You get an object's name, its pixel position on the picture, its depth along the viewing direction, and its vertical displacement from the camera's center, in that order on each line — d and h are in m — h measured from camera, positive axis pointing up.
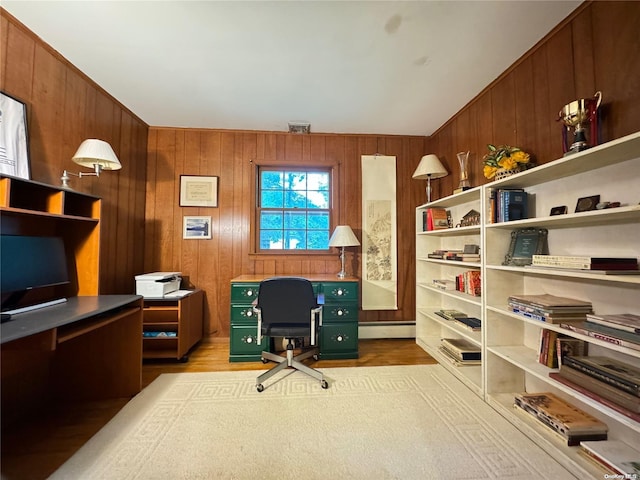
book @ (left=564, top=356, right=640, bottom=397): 1.13 -0.59
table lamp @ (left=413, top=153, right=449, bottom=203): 2.68 +0.88
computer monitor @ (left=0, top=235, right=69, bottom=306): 1.35 -0.10
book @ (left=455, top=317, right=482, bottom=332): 2.11 -0.65
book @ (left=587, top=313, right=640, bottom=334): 1.10 -0.33
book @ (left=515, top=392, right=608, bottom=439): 1.34 -0.96
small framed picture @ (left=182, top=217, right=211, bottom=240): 3.01 +0.24
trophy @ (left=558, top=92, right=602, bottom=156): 1.34 +0.72
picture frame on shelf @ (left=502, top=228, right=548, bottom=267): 1.70 +0.03
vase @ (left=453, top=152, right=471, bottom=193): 2.35 +0.78
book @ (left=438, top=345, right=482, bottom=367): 2.21 -1.01
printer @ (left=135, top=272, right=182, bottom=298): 2.41 -0.37
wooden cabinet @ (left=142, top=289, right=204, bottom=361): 2.39 -0.78
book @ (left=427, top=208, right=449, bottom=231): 2.65 +0.32
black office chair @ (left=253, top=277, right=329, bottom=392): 1.97 -0.50
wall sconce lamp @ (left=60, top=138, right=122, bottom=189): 1.85 +0.68
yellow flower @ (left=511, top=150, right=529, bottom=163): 1.77 +0.66
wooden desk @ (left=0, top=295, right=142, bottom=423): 1.59 -0.85
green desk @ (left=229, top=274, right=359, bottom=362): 2.47 -0.73
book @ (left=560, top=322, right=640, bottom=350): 1.06 -0.39
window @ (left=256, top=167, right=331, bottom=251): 3.19 +0.52
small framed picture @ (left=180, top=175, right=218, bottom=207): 3.01 +0.69
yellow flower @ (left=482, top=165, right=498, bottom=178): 1.94 +0.62
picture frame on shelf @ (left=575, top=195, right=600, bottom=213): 1.35 +0.26
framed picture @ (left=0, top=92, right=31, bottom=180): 1.51 +0.68
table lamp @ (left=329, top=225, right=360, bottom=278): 2.74 +0.12
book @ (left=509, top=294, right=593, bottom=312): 1.42 -0.31
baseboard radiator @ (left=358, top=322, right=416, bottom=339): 3.09 -1.01
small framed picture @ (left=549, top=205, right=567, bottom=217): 1.51 +0.24
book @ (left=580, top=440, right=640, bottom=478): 1.13 -0.99
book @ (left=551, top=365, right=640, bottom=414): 1.10 -0.67
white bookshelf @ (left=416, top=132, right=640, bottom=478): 1.24 -0.18
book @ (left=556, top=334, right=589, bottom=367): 1.48 -0.58
